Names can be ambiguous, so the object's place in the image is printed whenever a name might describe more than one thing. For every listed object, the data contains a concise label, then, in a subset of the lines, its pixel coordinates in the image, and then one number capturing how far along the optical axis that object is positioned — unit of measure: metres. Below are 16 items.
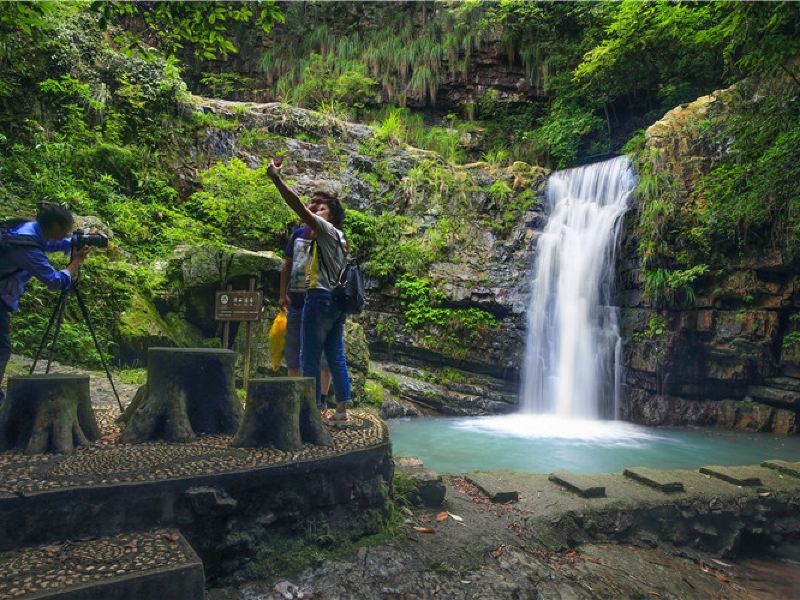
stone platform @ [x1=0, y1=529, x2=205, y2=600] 2.07
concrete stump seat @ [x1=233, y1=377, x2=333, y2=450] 3.37
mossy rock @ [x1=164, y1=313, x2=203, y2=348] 7.74
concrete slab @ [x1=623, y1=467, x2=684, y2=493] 4.71
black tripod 3.93
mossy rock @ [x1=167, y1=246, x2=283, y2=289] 7.83
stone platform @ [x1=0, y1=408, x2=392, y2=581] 2.46
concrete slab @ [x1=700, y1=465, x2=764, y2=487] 5.08
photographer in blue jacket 3.55
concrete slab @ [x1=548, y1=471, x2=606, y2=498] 4.51
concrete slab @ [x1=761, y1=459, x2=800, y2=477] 5.58
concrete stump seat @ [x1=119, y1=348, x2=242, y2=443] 3.57
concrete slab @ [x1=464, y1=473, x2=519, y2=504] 4.45
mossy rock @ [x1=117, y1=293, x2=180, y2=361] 7.36
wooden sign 5.65
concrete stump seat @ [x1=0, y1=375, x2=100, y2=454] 3.15
